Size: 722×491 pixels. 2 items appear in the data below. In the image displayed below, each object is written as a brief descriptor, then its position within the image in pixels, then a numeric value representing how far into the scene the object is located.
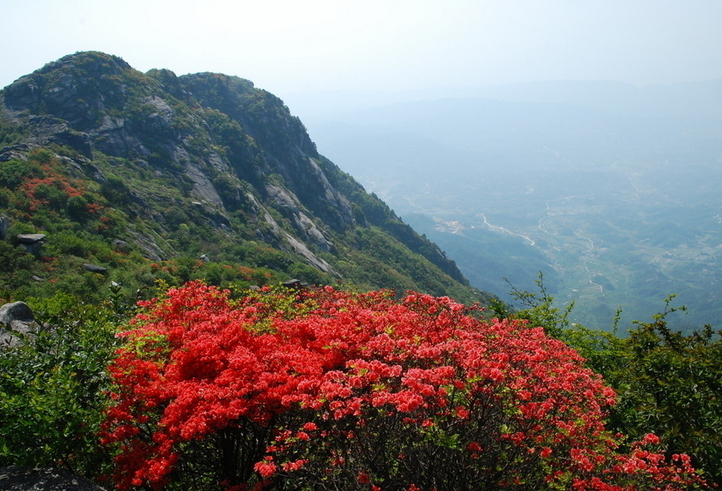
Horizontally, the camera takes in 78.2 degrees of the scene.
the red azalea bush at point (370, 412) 7.56
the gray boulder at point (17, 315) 15.30
